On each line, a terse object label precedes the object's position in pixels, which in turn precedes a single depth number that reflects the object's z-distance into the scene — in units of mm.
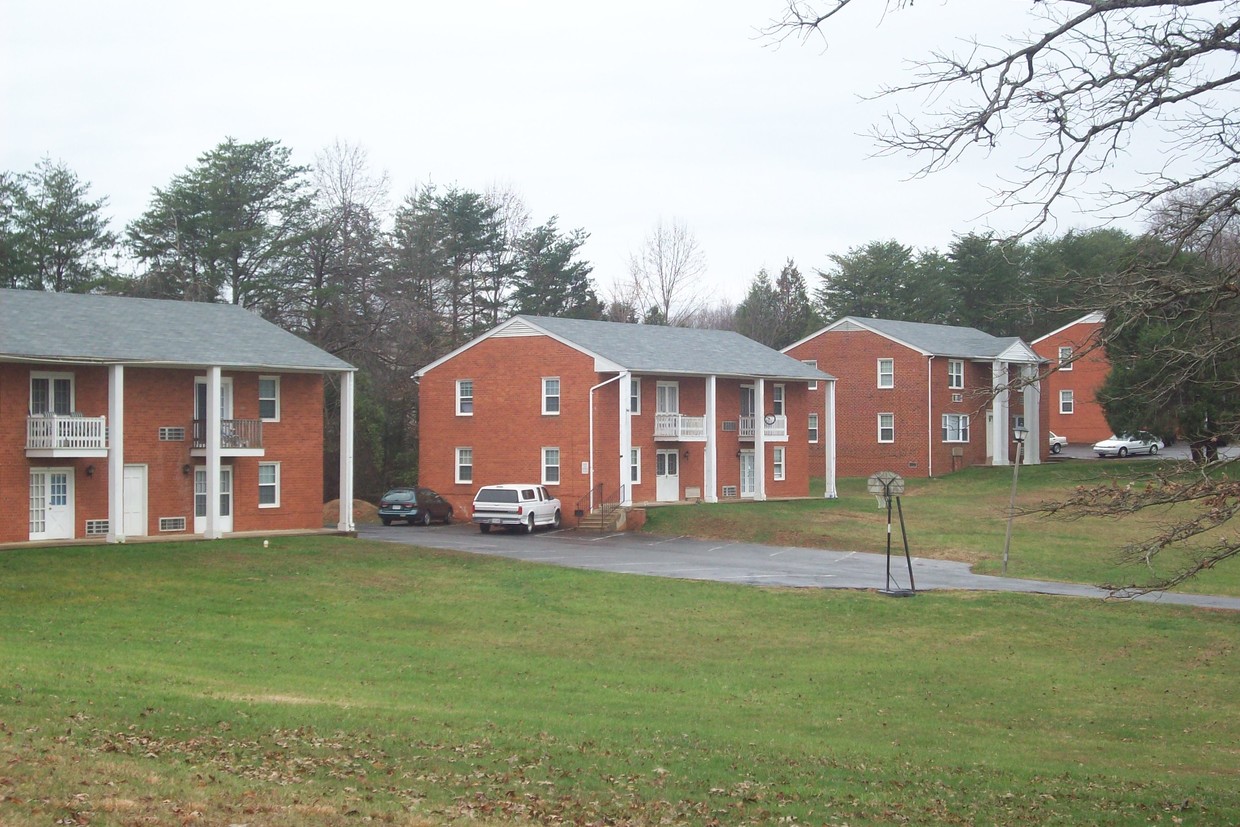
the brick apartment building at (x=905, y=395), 68500
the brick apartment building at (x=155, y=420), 37062
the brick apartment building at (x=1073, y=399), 81875
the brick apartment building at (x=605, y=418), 50781
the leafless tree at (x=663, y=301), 91062
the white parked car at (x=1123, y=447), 73500
